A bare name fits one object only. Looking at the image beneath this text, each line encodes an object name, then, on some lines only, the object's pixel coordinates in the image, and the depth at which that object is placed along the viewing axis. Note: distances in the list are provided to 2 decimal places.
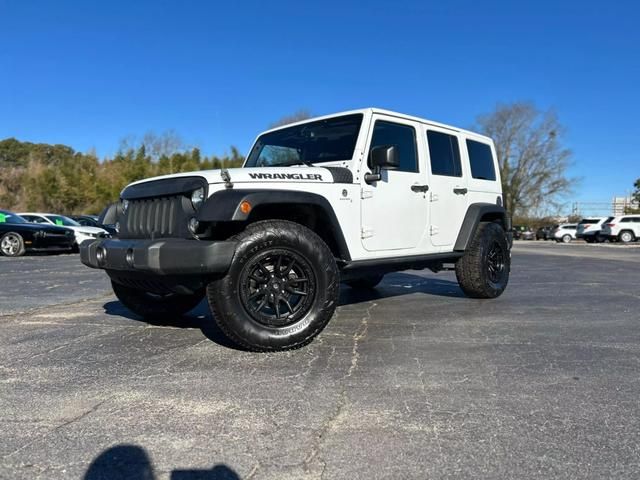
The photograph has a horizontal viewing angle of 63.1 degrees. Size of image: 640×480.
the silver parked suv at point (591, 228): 34.84
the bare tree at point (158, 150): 40.78
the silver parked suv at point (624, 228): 32.75
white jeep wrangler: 3.68
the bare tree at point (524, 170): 55.22
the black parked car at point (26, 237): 14.68
